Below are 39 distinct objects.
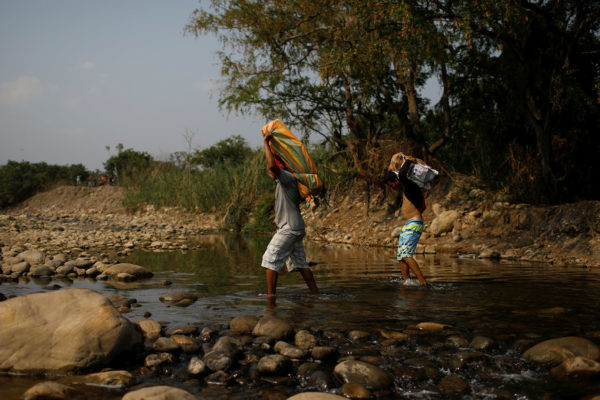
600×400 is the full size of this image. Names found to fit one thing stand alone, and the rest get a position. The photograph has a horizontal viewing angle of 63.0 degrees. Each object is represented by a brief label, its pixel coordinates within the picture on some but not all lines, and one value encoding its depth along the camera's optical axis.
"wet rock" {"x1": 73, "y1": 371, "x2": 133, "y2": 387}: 3.27
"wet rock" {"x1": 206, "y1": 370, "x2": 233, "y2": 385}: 3.34
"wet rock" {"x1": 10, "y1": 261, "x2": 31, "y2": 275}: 7.81
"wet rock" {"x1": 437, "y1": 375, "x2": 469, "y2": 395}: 3.15
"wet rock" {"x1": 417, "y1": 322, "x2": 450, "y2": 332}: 4.44
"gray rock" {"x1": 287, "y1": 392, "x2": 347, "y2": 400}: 2.82
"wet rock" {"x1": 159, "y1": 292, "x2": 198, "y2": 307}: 5.80
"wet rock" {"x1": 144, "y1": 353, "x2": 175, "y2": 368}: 3.62
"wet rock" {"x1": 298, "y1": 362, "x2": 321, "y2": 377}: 3.46
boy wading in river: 6.80
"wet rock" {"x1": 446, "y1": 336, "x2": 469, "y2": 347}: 3.99
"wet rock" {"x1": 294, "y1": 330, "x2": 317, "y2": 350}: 4.00
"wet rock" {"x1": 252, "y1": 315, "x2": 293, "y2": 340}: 4.22
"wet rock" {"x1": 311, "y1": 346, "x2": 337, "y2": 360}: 3.75
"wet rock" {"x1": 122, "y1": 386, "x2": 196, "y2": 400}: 2.78
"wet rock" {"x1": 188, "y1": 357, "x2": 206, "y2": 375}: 3.45
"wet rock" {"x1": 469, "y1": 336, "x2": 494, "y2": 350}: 3.90
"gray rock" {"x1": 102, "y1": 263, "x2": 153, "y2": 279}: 7.84
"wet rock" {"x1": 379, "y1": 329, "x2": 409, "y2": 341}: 4.16
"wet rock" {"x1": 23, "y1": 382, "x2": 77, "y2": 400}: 2.93
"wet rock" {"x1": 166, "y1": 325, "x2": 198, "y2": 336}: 4.35
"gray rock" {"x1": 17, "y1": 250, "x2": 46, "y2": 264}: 8.64
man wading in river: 5.80
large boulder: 3.47
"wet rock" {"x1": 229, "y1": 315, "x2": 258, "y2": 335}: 4.48
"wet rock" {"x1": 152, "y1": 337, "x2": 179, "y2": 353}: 3.86
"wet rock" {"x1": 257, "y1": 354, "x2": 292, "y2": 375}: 3.44
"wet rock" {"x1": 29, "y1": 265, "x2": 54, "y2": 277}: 7.78
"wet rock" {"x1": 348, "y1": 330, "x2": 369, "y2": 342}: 4.21
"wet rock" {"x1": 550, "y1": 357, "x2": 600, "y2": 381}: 3.33
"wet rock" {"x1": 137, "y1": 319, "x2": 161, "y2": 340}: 4.26
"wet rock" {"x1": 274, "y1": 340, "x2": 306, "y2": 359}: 3.76
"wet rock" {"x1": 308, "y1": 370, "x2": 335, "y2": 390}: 3.27
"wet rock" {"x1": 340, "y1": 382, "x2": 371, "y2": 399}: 3.10
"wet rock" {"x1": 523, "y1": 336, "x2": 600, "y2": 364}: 3.54
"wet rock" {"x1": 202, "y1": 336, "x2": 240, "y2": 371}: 3.52
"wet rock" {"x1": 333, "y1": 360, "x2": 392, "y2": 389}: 3.24
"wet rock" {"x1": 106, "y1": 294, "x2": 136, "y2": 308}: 5.55
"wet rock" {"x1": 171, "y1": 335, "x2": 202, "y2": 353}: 3.96
